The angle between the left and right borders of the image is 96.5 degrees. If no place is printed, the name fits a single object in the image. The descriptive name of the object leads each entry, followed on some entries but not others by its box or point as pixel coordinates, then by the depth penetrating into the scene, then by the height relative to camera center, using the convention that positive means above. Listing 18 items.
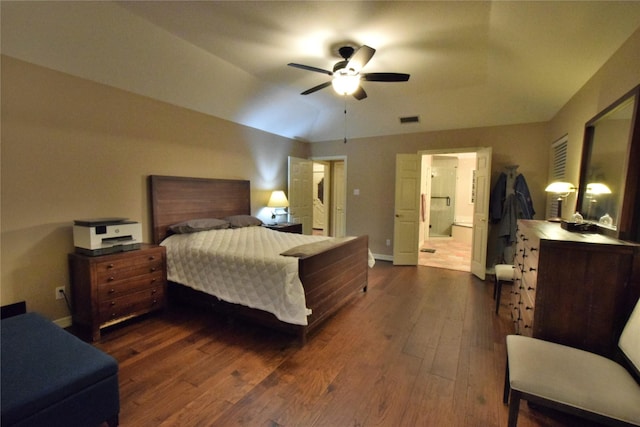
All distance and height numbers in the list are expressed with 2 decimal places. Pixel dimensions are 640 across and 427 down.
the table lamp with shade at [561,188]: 2.72 +0.03
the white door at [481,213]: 4.36 -0.36
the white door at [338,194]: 7.73 -0.15
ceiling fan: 2.58 +1.08
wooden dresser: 1.67 -0.59
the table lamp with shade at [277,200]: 4.95 -0.22
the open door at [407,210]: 5.14 -0.38
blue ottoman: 1.26 -0.93
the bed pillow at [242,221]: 4.10 -0.50
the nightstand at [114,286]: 2.51 -0.95
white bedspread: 2.42 -0.78
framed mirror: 1.83 +0.16
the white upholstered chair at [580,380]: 1.26 -0.91
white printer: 2.56 -0.47
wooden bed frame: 2.61 -0.70
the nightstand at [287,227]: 4.70 -0.67
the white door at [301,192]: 5.64 -0.08
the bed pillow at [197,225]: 3.49 -0.49
